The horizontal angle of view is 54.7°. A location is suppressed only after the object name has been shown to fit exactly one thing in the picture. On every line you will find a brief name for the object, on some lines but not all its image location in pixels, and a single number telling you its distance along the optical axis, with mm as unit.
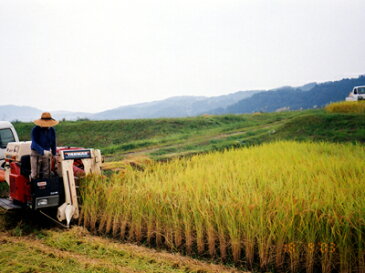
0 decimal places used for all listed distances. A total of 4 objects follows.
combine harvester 6180
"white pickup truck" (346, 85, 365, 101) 29128
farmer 6270
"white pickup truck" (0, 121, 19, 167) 10469
